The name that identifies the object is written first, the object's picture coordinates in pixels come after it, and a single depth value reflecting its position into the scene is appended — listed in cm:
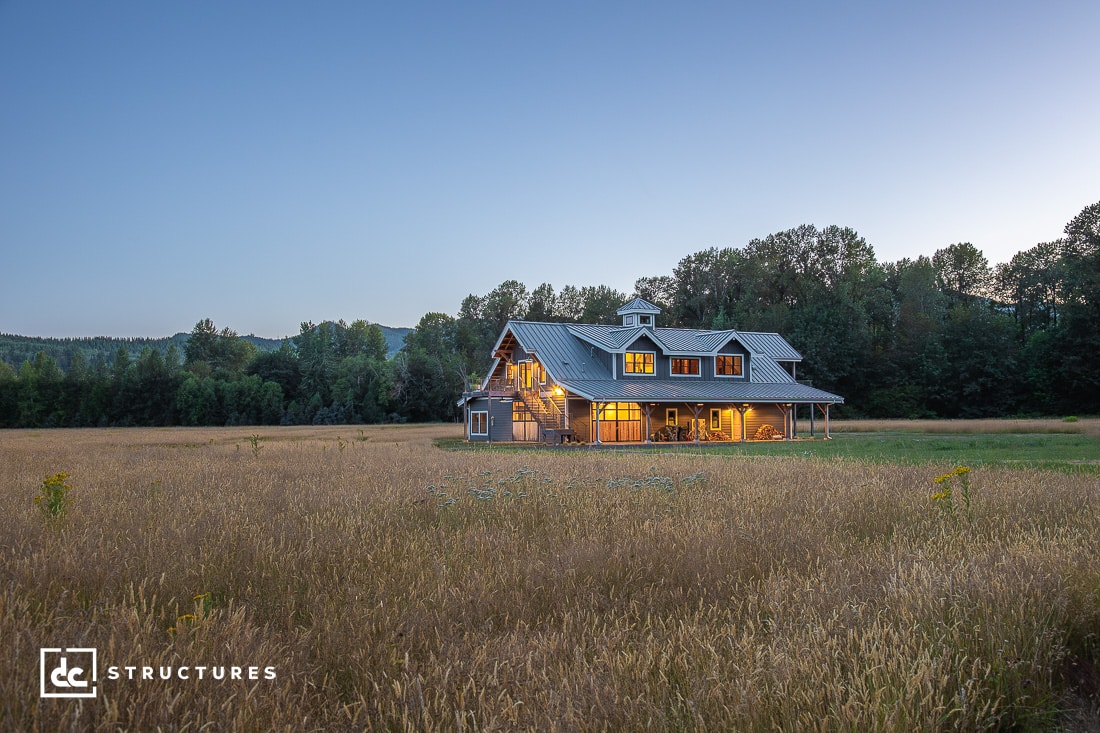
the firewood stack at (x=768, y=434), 4059
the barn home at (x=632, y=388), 3825
